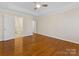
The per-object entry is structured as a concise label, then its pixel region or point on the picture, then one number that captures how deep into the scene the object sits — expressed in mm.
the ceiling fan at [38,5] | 1554
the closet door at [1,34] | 1714
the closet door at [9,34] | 1666
